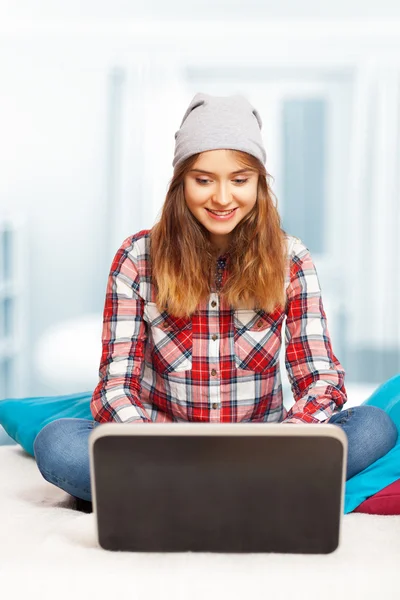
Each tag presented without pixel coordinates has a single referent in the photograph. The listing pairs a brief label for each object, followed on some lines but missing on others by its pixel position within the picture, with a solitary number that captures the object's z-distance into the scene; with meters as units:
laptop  1.90
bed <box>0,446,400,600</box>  1.92
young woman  2.37
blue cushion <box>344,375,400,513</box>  2.31
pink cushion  2.29
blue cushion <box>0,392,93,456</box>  2.74
